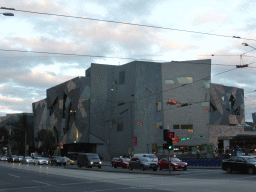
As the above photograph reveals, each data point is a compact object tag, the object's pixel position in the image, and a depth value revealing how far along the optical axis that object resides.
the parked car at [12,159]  74.22
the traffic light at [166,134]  30.38
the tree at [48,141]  93.56
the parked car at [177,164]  35.12
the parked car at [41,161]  59.66
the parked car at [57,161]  54.60
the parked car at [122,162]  43.72
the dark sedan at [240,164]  27.10
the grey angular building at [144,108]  77.94
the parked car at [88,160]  42.75
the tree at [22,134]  119.12
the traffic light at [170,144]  30.17
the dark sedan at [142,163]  35.47
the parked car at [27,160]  66.94
